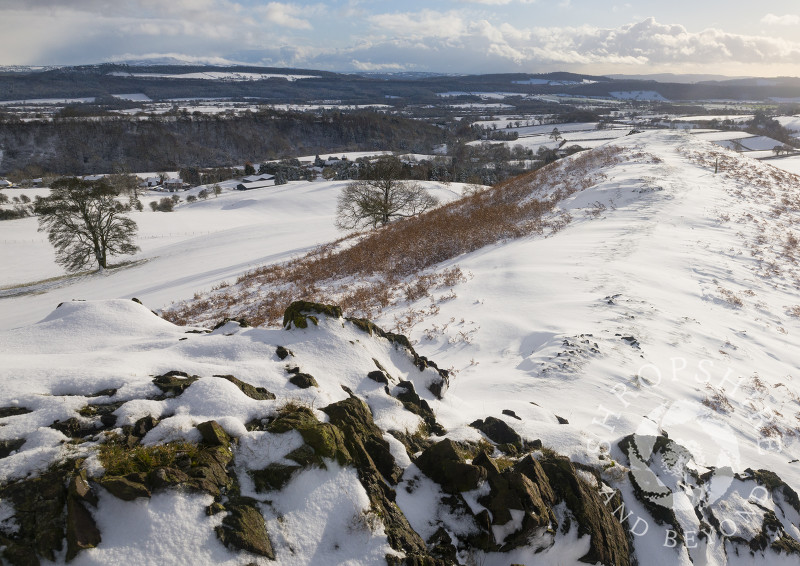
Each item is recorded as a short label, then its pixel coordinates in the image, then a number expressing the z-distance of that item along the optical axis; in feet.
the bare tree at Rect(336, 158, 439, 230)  119.75
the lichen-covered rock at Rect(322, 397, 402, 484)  15.85
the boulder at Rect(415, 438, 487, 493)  15.79
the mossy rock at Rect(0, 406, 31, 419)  14.92
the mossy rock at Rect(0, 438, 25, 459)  13.26
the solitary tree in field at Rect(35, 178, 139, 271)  108.78
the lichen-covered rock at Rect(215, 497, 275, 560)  12.09
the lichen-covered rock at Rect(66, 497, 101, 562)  10.83
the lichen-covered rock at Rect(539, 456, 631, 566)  15.53
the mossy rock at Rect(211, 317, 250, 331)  27.76
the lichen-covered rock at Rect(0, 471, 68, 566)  10.77
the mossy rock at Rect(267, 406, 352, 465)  14.82
